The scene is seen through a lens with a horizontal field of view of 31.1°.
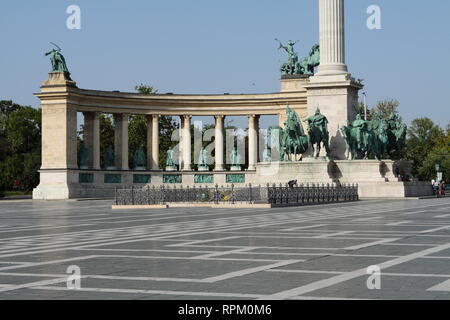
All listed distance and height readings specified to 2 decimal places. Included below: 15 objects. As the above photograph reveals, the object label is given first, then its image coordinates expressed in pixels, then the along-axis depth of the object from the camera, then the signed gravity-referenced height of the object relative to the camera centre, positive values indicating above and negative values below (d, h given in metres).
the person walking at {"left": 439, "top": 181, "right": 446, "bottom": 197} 79.46 -0.50
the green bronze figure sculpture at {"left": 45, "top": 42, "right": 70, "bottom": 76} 82.44 +12.87
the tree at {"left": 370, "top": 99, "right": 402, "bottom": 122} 135.25 +13.19
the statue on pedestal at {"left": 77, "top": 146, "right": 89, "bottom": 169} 84.88 +3.24
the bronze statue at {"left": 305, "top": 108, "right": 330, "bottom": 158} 63.69 +4.46
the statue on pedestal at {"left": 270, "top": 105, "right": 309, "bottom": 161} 66.06 +3.99
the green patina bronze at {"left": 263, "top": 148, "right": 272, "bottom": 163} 95.79 +3.80
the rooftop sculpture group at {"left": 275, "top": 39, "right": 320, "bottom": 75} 87.50 +13.74
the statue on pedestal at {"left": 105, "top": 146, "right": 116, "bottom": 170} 88.94 +3.15
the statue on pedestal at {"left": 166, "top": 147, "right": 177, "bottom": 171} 93.44 +2.79
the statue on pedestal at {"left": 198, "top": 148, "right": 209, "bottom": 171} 93.38 +2.89
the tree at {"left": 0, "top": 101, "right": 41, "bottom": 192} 125.81 +6.37
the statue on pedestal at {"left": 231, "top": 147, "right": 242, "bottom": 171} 96.20 +3.25
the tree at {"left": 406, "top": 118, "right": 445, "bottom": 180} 142.38 +8.51
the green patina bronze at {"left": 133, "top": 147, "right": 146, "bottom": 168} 90.75 +3.28
